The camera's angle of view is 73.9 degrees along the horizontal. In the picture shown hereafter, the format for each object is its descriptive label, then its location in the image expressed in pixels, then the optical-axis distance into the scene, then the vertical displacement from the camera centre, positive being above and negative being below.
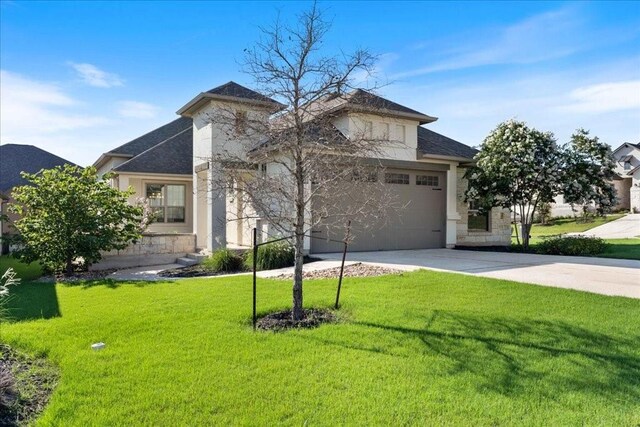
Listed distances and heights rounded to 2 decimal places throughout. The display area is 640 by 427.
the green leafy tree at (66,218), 10.84 -0.09
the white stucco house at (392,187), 13.68 +1.02
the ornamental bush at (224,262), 11.57 -1.31
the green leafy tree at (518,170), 13.72 +1.46
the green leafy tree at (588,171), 13.67 +1.40
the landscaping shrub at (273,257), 11.10 -1.12
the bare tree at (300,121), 5.88 +1.32
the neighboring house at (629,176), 34.66 +3.40
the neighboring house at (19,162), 22.45 +3.10
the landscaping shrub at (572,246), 13.42 -1.04
